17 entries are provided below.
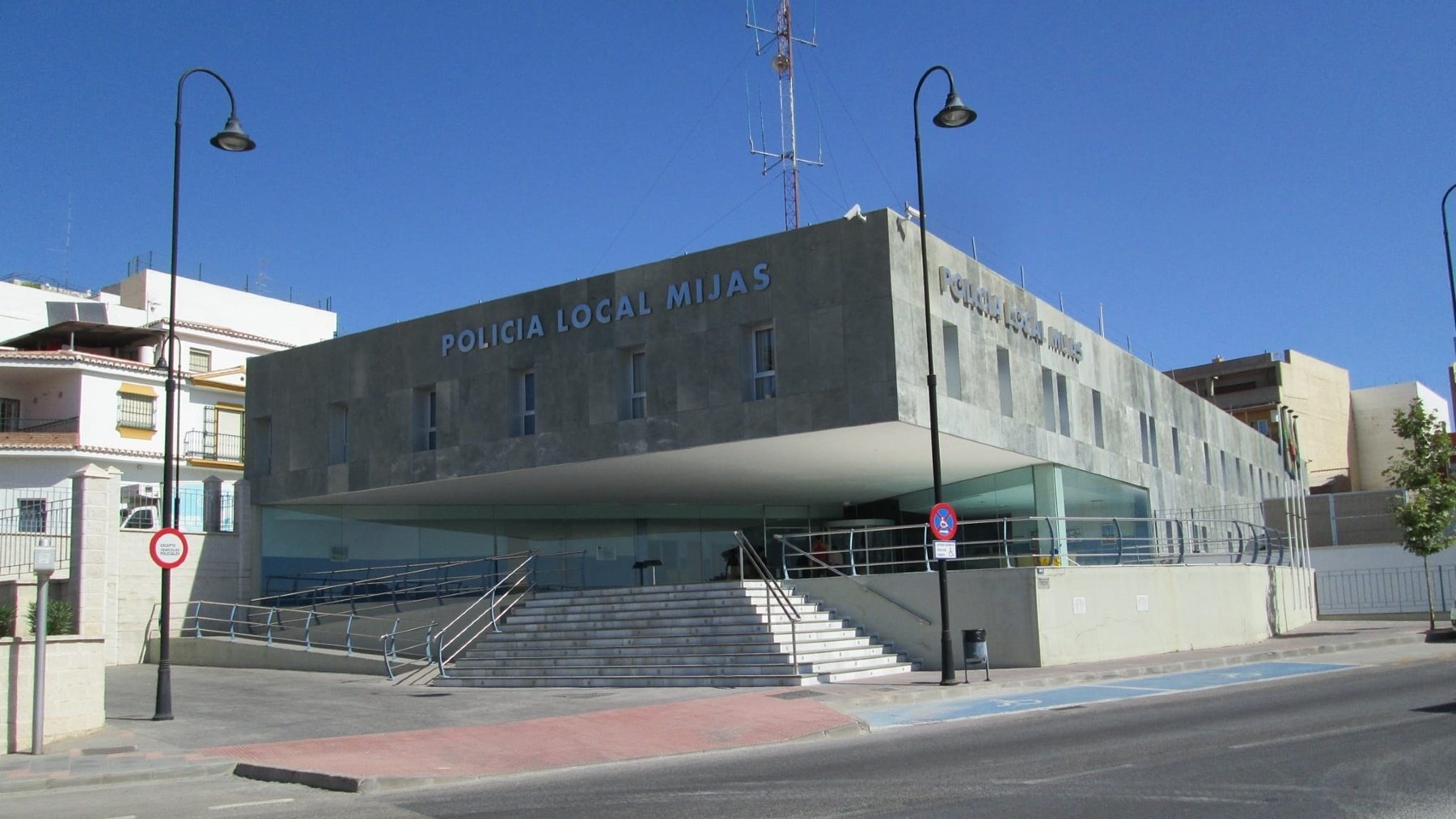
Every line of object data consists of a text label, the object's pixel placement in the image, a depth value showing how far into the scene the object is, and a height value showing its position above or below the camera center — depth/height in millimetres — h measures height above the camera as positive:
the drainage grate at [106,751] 14750 -2164
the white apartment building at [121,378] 46281 +8046
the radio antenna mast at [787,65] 31516 +12979
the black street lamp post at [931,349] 20047 +3548
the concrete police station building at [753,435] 24016 +2881
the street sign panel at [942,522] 19875 +478
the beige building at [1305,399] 79875 +9763
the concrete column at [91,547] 26531 +673
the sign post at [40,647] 14711 -845
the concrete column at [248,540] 33156 +894
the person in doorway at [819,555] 26084 +5
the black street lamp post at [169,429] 18453 +2285
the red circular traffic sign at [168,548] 18531 +411
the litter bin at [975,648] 20297 -1665
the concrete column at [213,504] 33812 +1943
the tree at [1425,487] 32688 +1375
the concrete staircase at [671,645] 21891 -1697
